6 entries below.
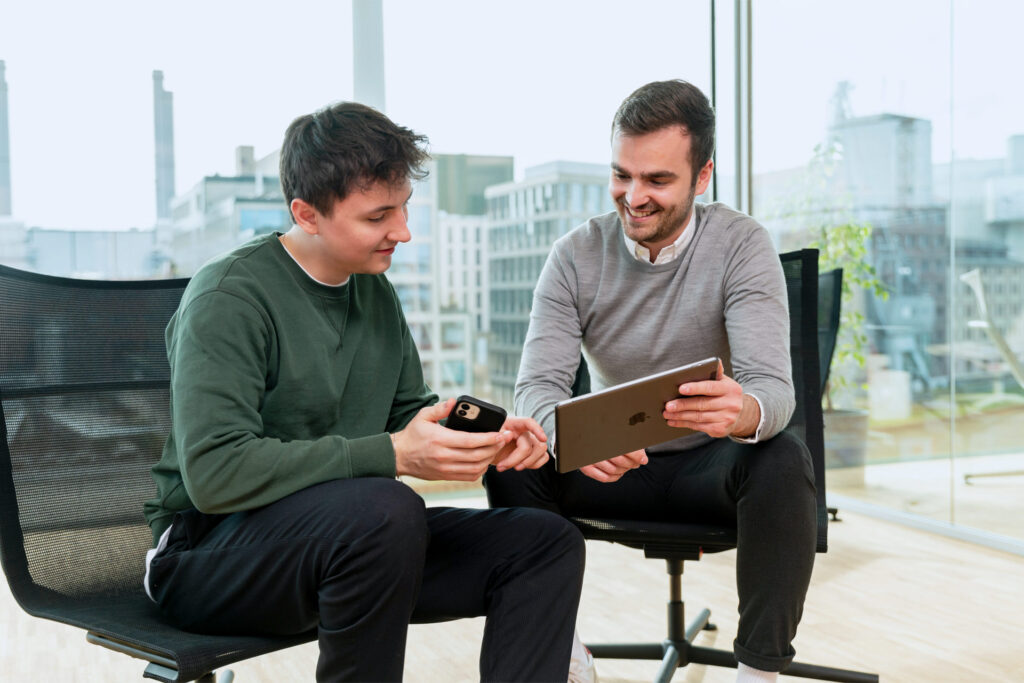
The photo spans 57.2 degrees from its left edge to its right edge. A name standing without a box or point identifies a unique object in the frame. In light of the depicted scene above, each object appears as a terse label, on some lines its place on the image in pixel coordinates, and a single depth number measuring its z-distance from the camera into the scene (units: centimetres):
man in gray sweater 151
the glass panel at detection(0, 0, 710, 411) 329
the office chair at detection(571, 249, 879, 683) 162
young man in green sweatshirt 112
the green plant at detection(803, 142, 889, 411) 358
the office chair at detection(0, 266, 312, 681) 127
